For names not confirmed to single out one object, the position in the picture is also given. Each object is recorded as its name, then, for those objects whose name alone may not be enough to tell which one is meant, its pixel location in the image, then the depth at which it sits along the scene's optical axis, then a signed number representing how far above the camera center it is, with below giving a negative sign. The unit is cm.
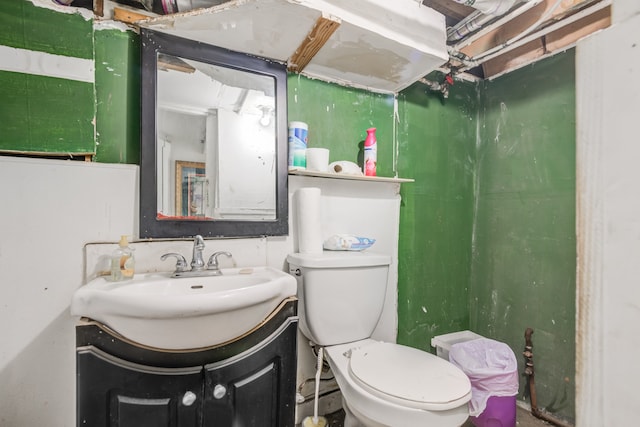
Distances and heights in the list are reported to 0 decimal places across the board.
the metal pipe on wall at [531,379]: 148 -84
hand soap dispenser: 97 -17
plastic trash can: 128 -73
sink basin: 72 -25
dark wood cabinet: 74 -45
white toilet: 88 -53
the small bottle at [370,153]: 147 +28
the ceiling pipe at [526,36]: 126 +81
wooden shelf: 130 +16
